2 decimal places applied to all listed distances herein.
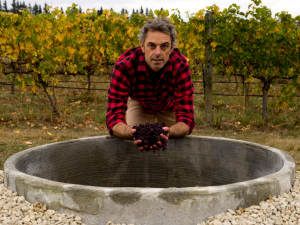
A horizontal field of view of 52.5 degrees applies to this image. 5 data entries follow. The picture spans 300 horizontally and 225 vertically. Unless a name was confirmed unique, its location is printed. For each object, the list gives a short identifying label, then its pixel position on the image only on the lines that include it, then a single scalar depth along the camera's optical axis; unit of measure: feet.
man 9.32
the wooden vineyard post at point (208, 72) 20.88
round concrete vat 5.84
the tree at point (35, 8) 226.17
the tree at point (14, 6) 213.05
